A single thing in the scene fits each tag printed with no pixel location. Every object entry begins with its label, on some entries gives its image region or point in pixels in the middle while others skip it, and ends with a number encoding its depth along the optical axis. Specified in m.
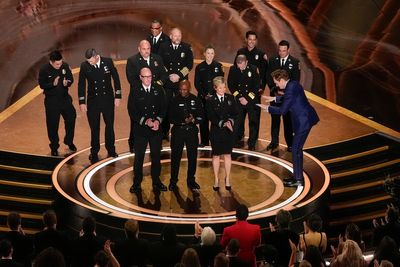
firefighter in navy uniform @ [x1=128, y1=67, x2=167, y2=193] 21.66
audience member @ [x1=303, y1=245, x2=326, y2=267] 14.85
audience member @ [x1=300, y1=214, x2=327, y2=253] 16.81
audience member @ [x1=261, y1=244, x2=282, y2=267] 15.18
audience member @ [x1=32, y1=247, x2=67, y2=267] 13.41
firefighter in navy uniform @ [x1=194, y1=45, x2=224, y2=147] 24.41
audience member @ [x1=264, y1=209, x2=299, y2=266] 16.37
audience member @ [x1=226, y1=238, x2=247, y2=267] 15.09
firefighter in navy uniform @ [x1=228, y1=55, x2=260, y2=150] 24.31
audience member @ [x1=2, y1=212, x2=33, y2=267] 16.28
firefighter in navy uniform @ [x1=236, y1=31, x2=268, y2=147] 24.98
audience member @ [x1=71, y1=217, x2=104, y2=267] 16.03
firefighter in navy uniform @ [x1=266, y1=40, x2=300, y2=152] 24.50
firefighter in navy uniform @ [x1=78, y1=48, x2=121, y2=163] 23.58
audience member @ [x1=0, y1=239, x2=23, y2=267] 14.71
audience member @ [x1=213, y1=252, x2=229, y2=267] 14.09
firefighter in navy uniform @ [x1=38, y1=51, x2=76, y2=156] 24.23
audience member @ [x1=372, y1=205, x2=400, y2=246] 17.00
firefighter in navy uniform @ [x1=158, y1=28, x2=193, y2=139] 24.69
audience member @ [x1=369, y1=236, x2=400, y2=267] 15.26
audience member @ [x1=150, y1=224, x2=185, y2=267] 15.93
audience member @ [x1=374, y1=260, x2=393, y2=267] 13.89
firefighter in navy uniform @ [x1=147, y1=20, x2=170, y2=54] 24.91
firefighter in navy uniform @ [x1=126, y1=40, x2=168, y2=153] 23.58
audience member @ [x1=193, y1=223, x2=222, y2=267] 15.94
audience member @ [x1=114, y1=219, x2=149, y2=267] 16.09
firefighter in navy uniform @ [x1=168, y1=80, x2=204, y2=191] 21.64
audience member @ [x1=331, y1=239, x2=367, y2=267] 14.95
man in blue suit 21.73
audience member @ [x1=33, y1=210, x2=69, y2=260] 16.22
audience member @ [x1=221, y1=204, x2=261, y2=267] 16.73
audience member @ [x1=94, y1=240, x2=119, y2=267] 14.40
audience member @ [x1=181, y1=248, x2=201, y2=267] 14.34
